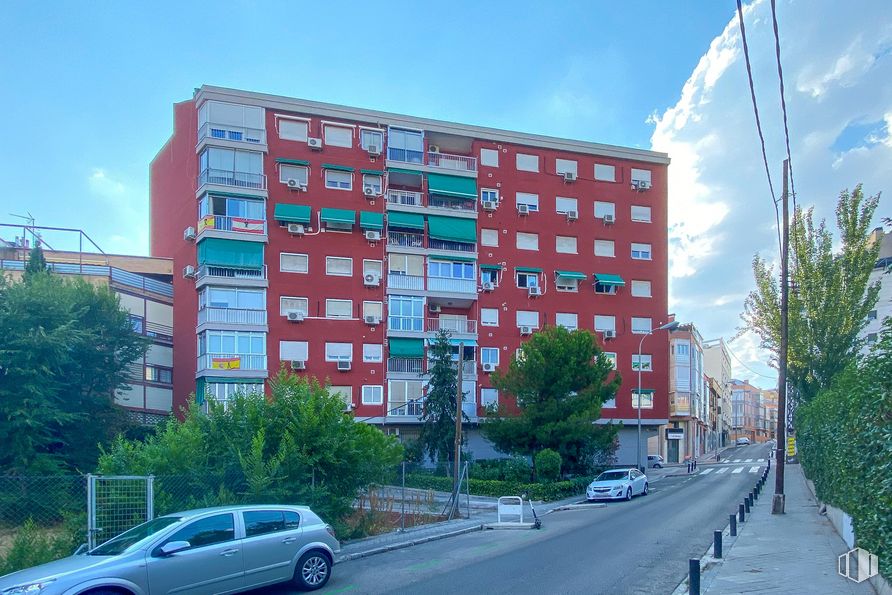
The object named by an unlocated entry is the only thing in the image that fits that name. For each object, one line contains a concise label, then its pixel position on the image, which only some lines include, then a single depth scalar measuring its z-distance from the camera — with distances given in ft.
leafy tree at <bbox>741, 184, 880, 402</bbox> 102.06
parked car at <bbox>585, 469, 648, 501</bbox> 95.66
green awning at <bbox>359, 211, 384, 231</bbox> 134.00
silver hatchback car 27.68
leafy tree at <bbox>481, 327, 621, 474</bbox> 106.83
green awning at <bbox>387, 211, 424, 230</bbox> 137.28
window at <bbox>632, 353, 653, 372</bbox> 151.43
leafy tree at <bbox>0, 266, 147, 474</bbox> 82.69
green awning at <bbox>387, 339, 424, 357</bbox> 134.51
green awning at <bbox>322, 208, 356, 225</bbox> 131.13
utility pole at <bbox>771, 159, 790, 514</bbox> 71.89
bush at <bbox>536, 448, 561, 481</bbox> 103.40
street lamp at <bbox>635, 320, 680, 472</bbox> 135.46
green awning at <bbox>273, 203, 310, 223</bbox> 128.06
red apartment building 126.31
